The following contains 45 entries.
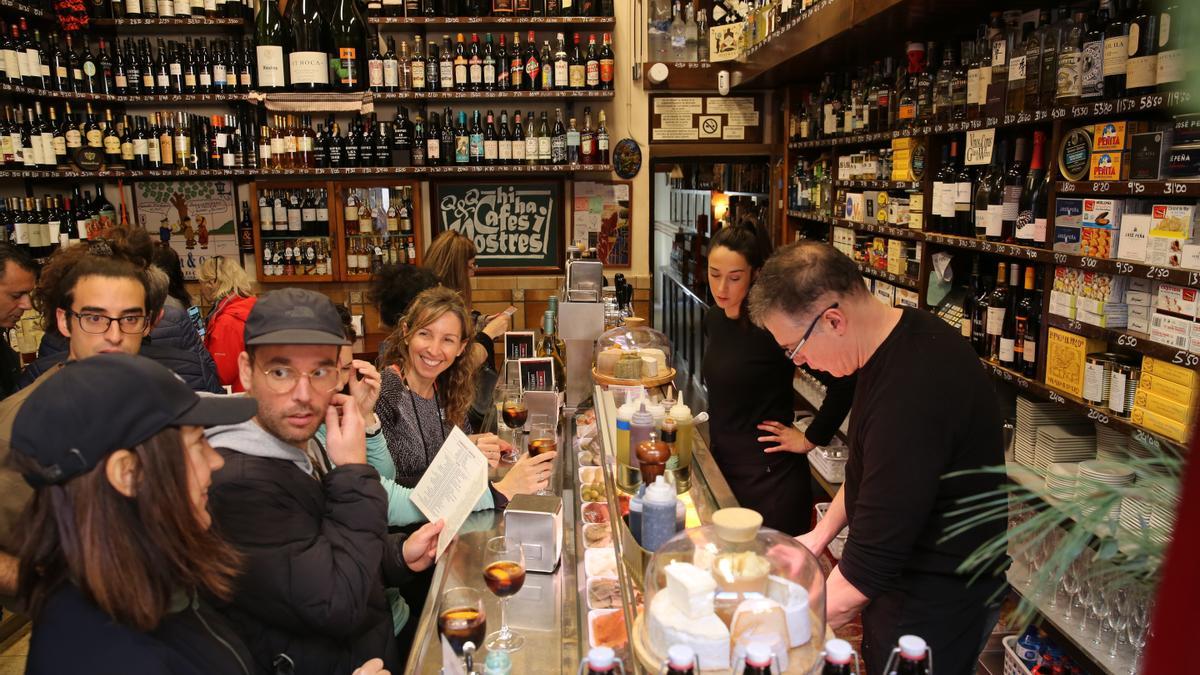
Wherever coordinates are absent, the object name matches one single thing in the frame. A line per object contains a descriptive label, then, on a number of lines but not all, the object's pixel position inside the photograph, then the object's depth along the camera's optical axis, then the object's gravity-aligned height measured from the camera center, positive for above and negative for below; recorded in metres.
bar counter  1.80 -0.93
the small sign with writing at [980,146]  3.23 +0.21
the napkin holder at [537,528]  2.08 -0.79
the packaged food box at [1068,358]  2.74 -0.54
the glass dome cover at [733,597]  1.42 -0.70
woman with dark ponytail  3.24 -0.78
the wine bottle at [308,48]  5.90 +1.18
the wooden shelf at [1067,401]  2.47 -0.68
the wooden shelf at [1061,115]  2.41 +0.28
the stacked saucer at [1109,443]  2.76 -0.81
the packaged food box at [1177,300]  2.32 -0.29
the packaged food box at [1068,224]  2.77 -0.09
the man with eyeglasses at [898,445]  1.79 -0.52
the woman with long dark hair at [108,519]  1.22 -0.45
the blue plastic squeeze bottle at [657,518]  1.89 -0.70
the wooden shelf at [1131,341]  2.34 -0.43
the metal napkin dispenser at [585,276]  4.48 -0.38
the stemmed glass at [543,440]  2.78 -0.78
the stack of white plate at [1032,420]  3.07 -0.81
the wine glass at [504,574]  1.83 -0.79
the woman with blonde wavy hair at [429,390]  2.74 -0.62
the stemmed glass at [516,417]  3.05 -0.75
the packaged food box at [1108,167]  2.55 +0.09
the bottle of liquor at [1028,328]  3.06 -0.47
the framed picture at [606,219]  6.55 -0.09
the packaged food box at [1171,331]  2.34 -0.38
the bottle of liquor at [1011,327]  3.17 -0.49
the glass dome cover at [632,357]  3.34 -0.62
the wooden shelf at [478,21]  5.94 +1.33
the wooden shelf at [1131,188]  2.26 +0.02
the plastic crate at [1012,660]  2.94 -1.62
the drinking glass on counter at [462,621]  1.62 -0.79
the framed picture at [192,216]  6.45 +0.00
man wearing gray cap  1.63 -0.59
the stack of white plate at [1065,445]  2.98 -0.88
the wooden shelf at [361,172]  6.10 +0.30
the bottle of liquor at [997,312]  3.25 -0.44
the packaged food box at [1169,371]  2.29 -0.49
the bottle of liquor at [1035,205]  2.98 -0.02
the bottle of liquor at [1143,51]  2.39 +0.42
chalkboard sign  6.55 -0.08
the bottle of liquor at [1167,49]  2.27 +0.40
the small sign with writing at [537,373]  3.53 -0.69
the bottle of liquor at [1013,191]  3.16 +0.03
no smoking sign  6.35 +0.59
